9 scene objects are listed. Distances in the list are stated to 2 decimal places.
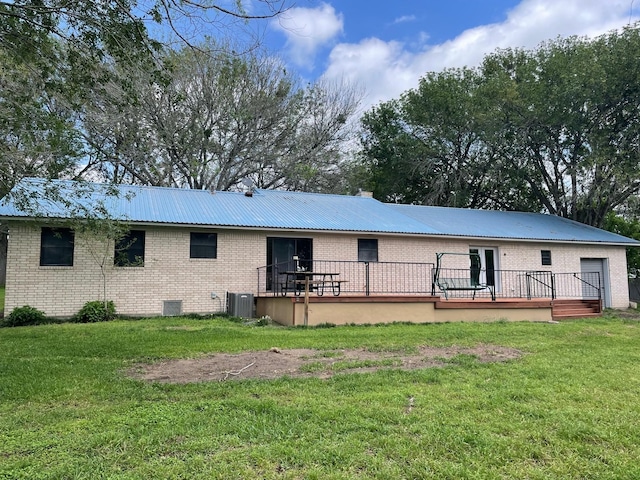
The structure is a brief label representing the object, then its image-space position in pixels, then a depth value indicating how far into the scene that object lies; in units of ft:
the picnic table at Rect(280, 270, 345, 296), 41.66
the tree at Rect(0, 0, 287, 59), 17.89
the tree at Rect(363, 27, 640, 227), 61.77
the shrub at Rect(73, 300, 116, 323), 38.06
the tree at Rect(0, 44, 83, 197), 21.39
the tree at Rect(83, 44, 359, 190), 65.21
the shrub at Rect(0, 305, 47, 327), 36.22
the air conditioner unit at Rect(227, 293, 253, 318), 41.06
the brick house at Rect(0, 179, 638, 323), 38.68
